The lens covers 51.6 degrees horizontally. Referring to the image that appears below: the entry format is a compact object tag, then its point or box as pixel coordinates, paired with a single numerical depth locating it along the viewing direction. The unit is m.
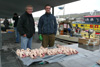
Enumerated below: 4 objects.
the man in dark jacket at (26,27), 3.33
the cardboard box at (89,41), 3.87
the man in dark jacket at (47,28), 3.44
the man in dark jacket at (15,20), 6.39
